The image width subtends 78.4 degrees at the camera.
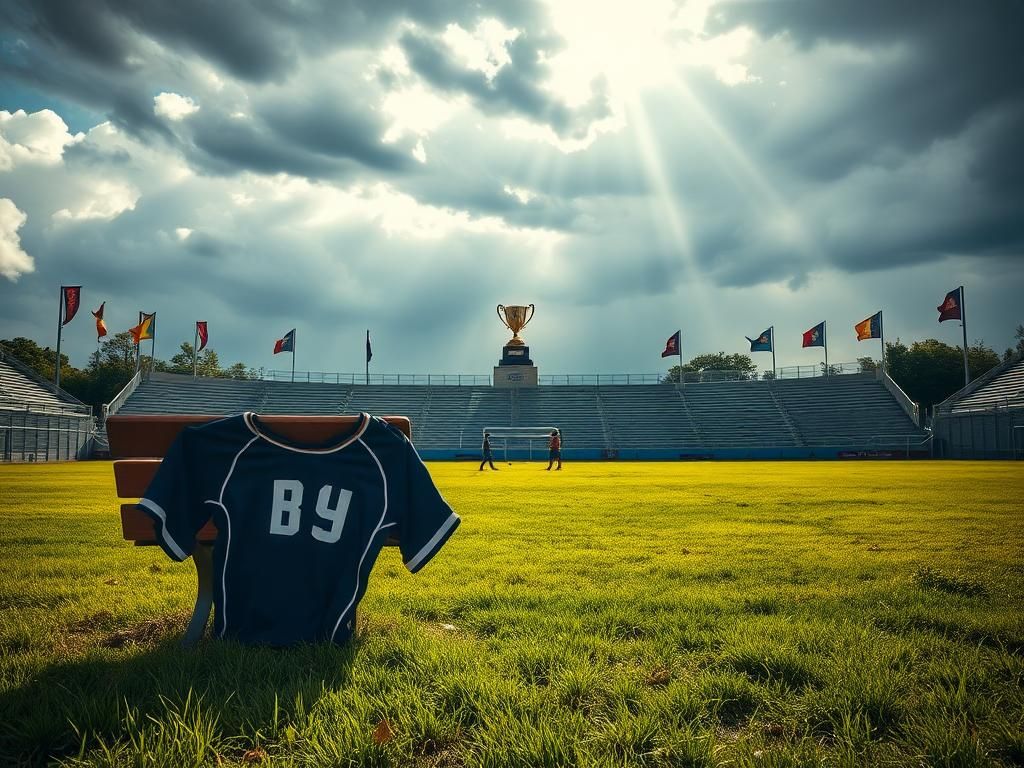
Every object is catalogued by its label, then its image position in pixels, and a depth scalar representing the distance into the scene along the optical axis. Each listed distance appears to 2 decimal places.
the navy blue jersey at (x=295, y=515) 3.42
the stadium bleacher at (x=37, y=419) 37.81
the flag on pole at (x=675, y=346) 54.53
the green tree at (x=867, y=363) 87.44
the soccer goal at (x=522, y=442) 49.53
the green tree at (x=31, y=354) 68.62
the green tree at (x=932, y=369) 68.50
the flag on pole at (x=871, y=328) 46.47
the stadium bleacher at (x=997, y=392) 40.84
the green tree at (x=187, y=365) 86.94
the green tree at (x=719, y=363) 101.00
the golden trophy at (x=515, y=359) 59.84
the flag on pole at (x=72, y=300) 43.62
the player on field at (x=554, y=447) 29.02
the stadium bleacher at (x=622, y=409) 49.06
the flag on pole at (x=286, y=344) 54.00
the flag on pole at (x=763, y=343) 51.78
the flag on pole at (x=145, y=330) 48.19
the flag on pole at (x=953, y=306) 43.62
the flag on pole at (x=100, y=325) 45.62
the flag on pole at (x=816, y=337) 49.50
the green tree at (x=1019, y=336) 76.82
